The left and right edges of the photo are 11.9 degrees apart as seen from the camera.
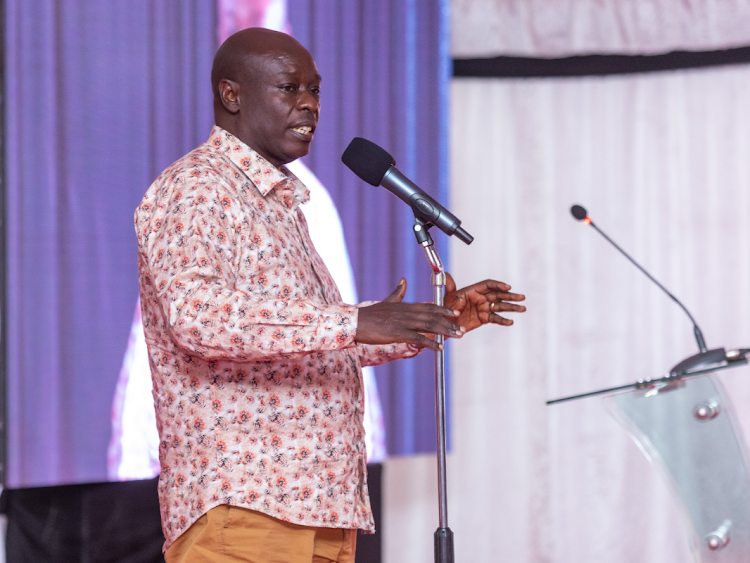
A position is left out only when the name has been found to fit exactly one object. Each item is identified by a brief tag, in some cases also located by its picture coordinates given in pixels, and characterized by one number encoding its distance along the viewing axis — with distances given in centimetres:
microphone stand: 633
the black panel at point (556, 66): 841
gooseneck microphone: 739
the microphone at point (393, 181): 636
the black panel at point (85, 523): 718
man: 625
